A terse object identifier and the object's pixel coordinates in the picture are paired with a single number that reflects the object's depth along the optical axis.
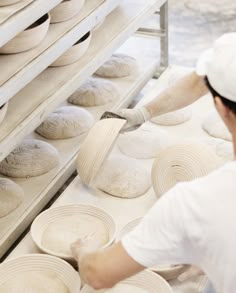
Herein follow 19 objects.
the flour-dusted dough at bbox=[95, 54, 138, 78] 3.19
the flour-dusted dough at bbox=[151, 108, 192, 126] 2.74
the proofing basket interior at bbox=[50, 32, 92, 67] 2.45
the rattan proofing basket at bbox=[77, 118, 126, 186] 2.23
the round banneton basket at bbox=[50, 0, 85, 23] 2.31
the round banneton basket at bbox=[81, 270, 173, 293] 1.79
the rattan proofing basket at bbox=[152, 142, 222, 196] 2.12
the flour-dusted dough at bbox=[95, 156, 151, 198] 2.29
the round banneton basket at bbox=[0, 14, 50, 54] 2.08
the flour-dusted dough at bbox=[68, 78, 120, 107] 2.92
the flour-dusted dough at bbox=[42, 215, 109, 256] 2.00
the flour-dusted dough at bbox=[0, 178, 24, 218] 2.22
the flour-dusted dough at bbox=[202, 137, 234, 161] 2.45
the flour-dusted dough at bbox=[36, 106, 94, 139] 2.67
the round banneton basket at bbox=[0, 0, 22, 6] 1.89
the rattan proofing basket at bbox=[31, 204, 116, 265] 2.03
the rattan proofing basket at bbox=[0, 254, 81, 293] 1.86
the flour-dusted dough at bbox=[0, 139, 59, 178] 2.42
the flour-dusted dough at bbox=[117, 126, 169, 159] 2.54
